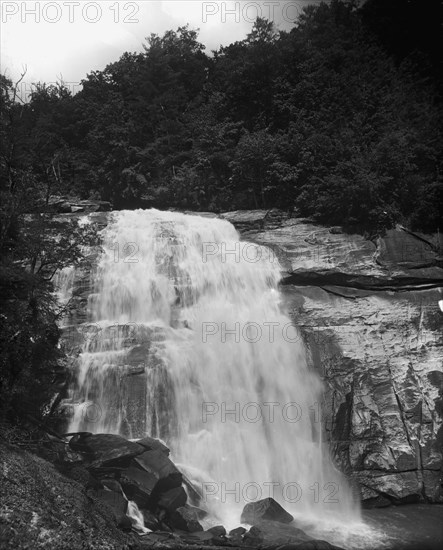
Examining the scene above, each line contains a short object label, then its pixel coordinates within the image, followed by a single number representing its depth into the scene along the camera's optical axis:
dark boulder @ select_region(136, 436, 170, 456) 12.07
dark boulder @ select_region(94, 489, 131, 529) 9.91
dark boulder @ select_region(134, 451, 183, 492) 11.32
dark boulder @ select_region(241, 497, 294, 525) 11.57
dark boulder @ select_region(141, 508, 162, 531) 10.51
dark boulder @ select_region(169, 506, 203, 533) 10.71
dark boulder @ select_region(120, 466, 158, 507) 11.08
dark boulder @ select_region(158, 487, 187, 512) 10.95
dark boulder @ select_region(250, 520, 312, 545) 10.21
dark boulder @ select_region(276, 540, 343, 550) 9.59
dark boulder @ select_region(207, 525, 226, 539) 10.47
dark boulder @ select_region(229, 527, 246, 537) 10.72
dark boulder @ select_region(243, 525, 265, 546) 10.25
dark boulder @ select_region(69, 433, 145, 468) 11.39
